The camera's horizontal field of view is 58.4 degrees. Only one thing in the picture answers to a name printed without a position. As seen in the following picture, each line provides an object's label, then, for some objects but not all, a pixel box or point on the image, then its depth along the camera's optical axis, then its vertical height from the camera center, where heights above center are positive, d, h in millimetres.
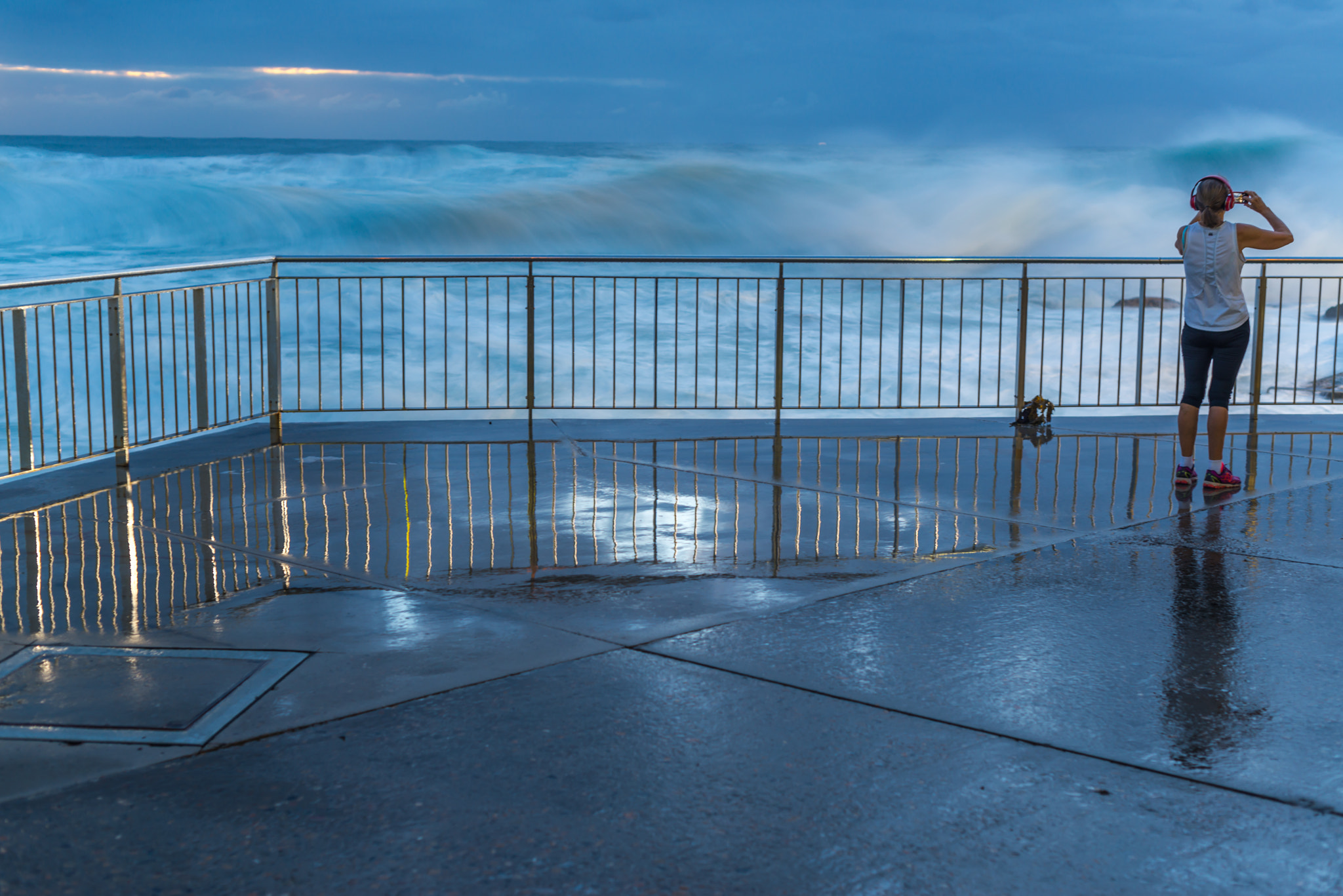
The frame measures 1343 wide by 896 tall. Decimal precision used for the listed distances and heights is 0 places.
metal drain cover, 3545 -1114
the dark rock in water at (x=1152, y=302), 26953 +1106
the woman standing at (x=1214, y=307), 7043 +269
